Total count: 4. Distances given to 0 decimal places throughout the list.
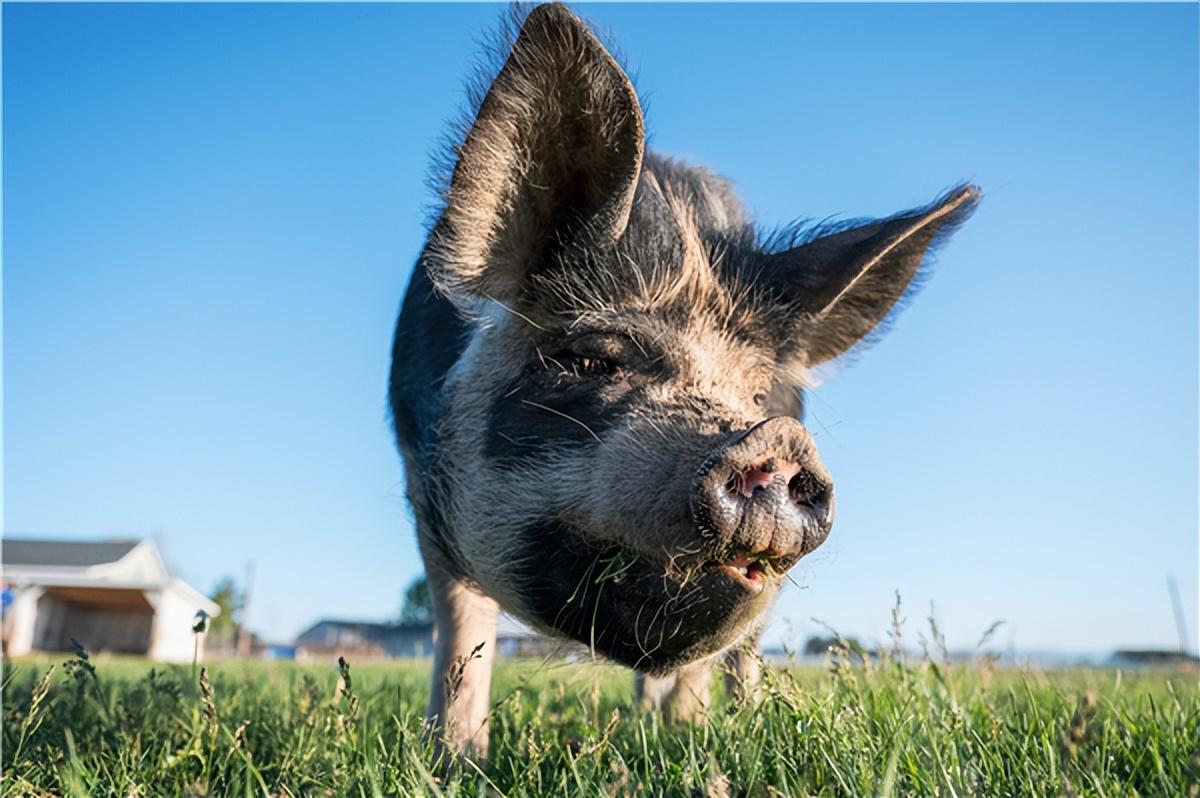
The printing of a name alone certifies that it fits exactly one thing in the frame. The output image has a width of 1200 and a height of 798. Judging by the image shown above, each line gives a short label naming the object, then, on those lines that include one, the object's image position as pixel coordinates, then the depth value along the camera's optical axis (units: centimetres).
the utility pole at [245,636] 3769
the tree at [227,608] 5416
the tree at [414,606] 5494
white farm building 2856
